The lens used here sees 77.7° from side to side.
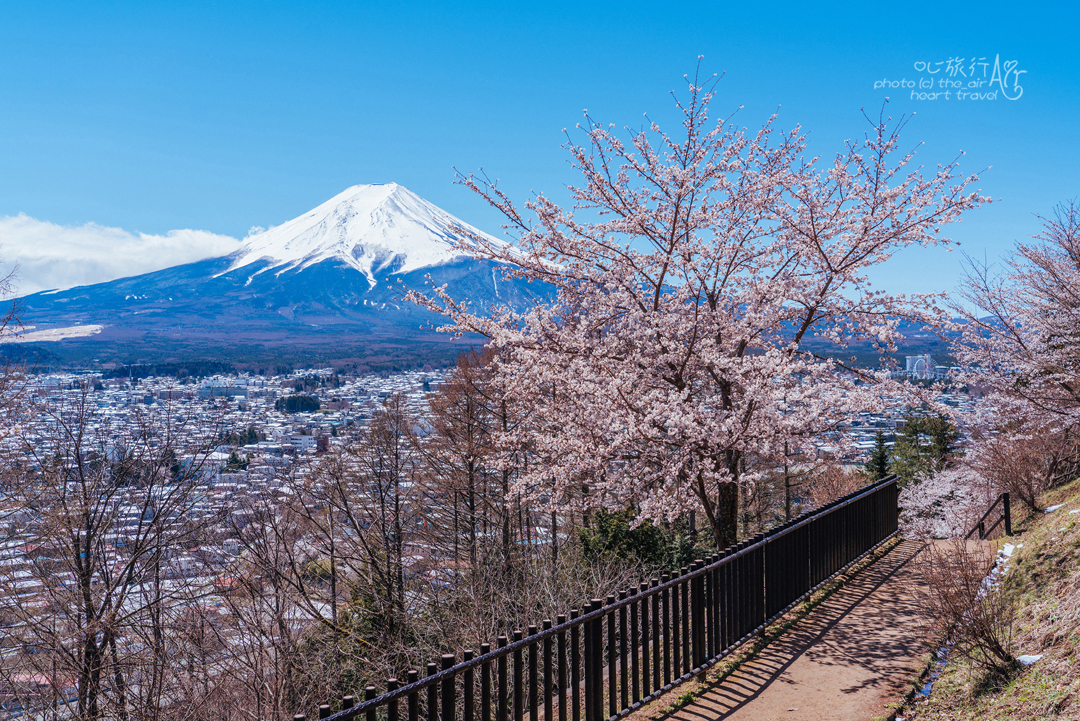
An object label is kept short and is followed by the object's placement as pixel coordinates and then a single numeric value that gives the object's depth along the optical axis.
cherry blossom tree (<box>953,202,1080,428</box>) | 11.45
